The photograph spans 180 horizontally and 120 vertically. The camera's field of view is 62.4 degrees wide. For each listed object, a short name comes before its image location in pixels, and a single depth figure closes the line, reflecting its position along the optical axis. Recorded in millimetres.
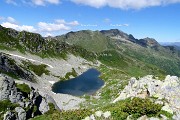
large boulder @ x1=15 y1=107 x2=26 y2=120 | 29710
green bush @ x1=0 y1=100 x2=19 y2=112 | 30071
